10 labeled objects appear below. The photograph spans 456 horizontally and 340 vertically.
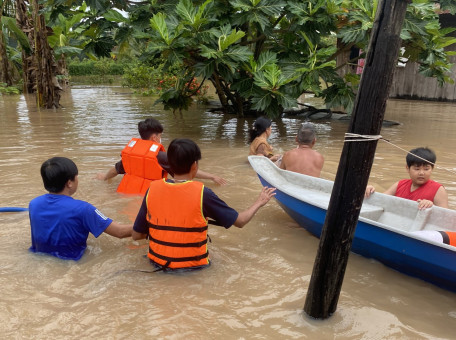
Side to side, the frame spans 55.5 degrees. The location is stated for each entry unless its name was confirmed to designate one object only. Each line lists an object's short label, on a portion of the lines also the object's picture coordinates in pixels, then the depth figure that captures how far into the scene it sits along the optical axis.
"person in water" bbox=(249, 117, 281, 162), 6.39
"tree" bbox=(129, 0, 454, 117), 7.47
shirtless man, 4.98
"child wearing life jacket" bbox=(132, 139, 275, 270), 3.09
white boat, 3.14
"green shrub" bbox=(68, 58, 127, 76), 28.44
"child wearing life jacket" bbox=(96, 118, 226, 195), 4.95
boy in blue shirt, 3.33
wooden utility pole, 2.46
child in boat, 3.88
